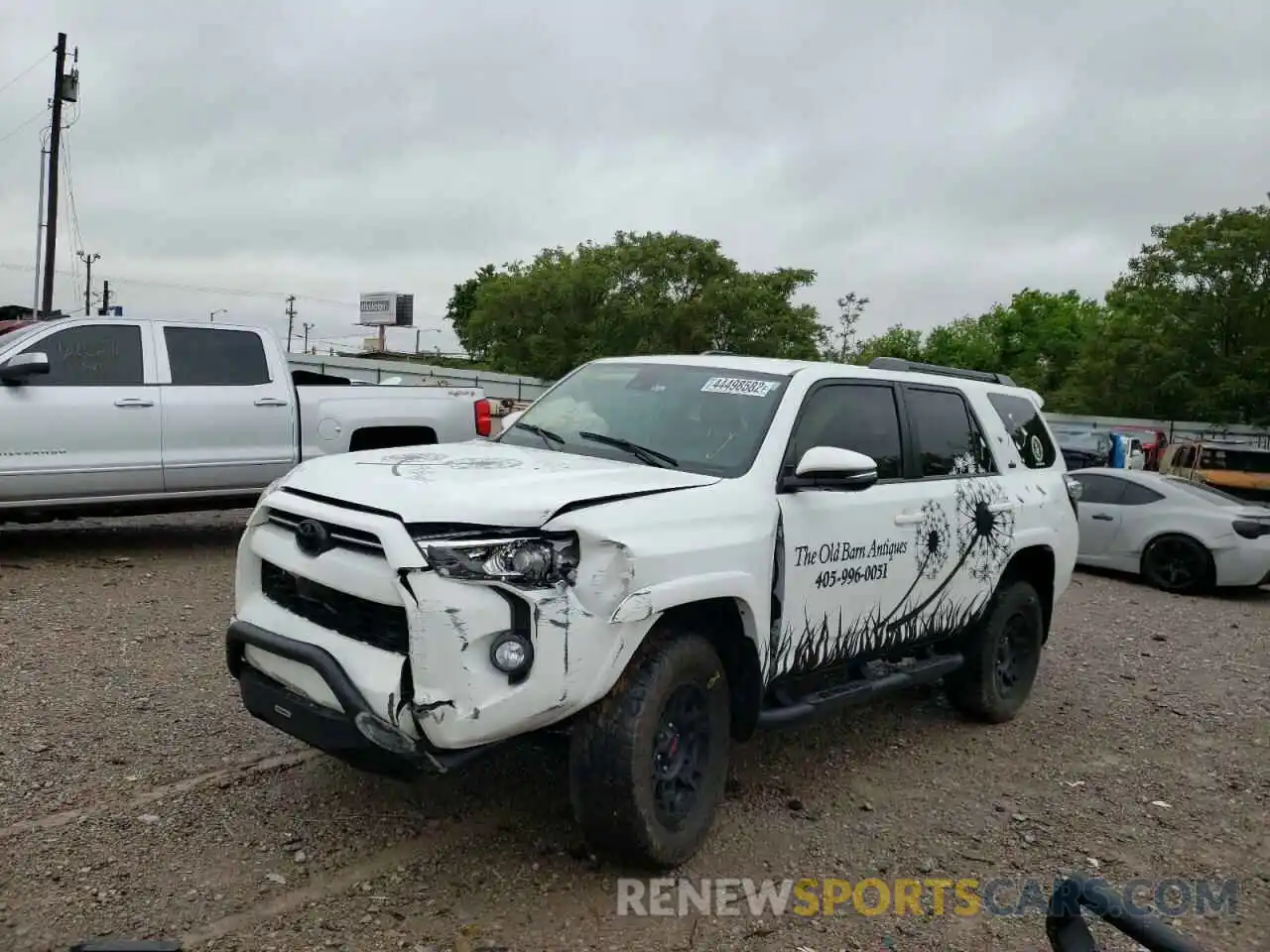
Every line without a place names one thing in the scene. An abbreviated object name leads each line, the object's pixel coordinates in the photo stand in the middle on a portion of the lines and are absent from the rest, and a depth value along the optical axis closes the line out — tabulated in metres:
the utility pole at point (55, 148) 24.97
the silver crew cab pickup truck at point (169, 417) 7.60
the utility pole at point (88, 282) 50.69
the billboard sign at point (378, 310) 63.34
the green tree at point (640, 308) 40.59
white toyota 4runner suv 3.12
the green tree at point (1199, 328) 37.50
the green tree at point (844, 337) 41.06
